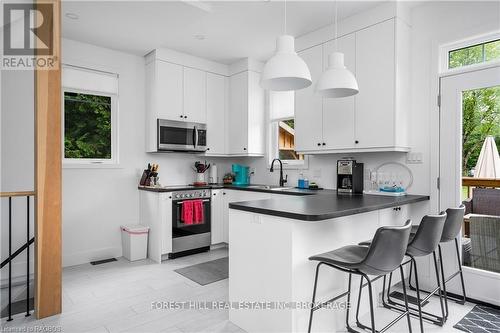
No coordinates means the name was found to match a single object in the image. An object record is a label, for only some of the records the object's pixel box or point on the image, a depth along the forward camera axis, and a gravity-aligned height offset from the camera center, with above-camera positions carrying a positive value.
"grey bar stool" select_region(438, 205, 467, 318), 2.35 -0.44
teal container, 4.98 -0.14
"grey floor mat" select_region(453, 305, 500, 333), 2.33 -1.21
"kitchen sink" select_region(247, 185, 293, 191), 3.98 -0.30
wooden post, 2.49 -0.13
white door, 2.72 +0.11
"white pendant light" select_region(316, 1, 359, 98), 2.29 +0.65
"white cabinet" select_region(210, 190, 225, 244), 4.43 -0.74
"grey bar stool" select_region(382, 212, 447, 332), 2.07 -0.48
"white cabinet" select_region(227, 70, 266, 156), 4.67 +0.76
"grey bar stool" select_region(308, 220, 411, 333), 1.71 -0.53
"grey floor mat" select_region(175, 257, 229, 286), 3.34 -1.21
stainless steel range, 4.05 -0.79
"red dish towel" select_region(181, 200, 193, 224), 4.05 -0.60
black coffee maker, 3.33 -0.12
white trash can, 3.98 -0.98
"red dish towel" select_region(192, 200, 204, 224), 4.17 -0.61
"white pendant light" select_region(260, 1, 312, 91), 2.03 +0.66
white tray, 3.04 -0.28
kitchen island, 1.98 -0.61
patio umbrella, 2.69 +0.04
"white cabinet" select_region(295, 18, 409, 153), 3.02 +0.70
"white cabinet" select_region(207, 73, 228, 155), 4.75 +0.80
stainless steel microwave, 4.20 +0.41
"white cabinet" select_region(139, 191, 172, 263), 3.92 -0.76
